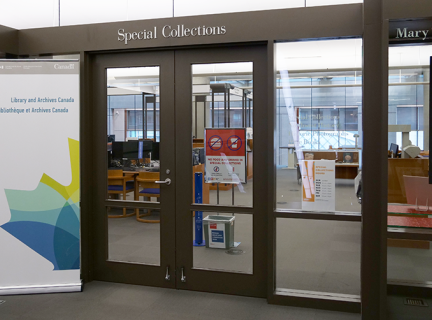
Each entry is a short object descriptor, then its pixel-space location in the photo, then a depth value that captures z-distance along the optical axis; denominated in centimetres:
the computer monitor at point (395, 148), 519
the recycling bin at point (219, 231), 415
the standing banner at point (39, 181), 386
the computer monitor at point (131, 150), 407
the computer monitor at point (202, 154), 389
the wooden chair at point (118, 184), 416
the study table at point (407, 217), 310
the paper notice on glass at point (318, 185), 358
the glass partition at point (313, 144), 356
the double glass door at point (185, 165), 378
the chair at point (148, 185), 400
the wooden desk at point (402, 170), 485
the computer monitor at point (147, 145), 403
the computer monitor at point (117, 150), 416
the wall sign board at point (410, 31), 289
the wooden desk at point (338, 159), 353
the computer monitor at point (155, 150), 399
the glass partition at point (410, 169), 385
